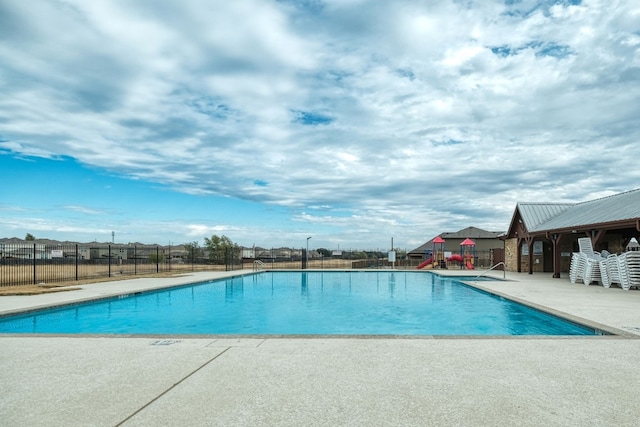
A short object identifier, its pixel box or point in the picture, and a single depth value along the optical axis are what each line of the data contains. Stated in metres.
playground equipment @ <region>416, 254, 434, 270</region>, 30.73
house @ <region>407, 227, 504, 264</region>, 46.61
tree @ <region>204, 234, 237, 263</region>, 38.71
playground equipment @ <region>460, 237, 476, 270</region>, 28.98
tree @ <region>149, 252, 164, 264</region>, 40.75
